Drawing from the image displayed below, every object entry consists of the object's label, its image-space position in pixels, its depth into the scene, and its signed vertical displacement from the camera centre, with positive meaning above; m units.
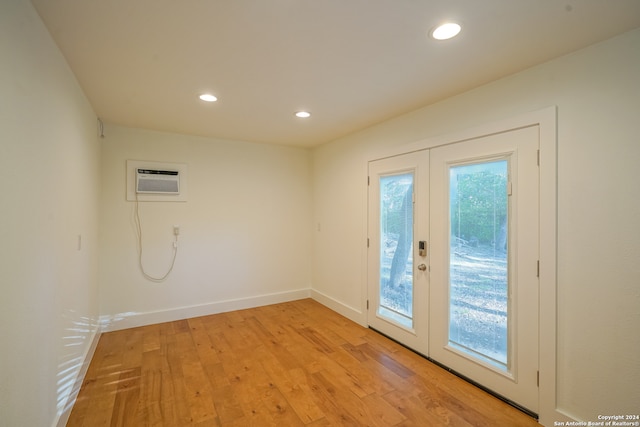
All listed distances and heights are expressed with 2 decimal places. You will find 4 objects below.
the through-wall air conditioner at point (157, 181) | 3.53 +0.40
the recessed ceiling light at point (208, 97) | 2.51 +1.04
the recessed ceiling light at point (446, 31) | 1.56 +1.04
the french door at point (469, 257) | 2.03 -0.38
